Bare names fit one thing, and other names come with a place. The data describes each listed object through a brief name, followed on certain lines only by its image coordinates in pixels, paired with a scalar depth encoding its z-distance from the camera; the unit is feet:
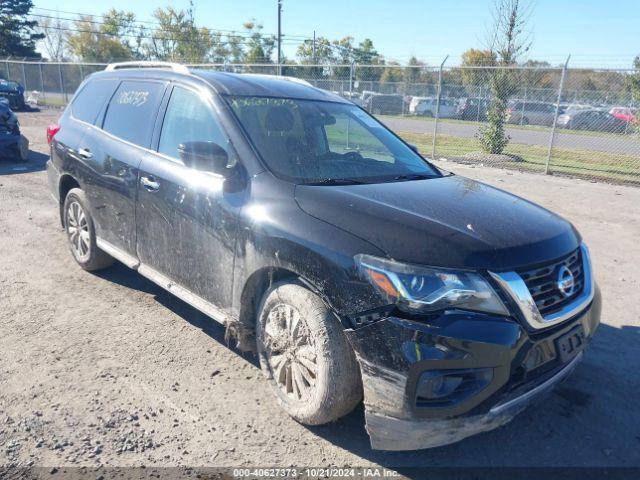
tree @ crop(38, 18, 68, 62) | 198.59
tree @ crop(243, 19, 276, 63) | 171.22
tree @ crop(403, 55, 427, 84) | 79.92
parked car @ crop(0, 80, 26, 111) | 74.64
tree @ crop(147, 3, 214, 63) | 134.00
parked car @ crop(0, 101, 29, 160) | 33.37
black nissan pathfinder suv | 7.50
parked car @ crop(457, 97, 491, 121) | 58.18
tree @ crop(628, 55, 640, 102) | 42.14
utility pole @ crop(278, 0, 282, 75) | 113.38
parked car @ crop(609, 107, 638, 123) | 45.31
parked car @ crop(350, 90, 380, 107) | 68.20
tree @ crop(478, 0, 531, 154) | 45.03
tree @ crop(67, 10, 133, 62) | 182.09
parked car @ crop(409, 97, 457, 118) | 73.71
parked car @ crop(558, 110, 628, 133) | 55.72
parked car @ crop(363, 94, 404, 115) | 73.49
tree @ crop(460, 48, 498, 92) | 48.96
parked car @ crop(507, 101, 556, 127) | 68.18
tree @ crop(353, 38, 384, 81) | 209.46
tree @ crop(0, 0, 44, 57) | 179.63
